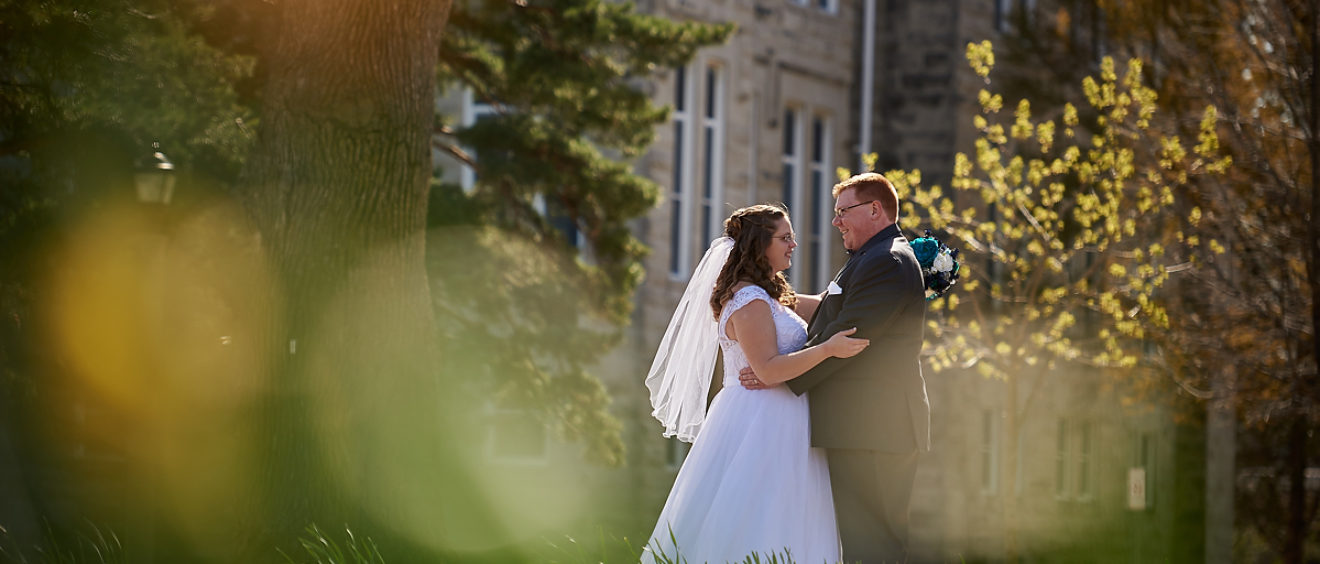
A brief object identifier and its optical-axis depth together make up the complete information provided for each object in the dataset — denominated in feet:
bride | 39.78
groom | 39.14
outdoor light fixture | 67.34
